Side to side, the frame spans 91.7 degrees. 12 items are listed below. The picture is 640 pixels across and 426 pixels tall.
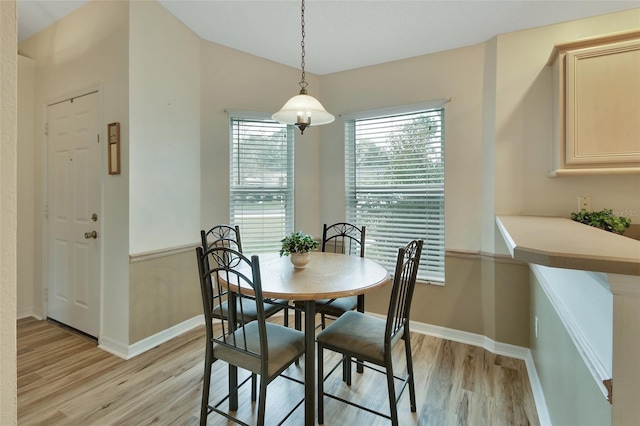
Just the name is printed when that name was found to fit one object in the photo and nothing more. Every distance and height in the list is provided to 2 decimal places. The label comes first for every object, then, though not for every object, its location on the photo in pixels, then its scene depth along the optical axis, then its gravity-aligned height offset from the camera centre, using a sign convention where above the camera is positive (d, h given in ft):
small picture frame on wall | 7.97 +1.57
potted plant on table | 6.57 -0.85
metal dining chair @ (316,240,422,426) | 5.24 -2.32
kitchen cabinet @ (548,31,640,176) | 6.11 +2.15
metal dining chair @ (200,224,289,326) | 6.82 -2.30
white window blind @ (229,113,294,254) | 10.32 +0.92
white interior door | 8.68 -0.19
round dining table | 5.19 -1.37
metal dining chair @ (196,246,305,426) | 4.77 -2.29
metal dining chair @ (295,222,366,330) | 7.33 -1.49
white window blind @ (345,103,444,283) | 9.46 +0.88
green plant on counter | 6.58 -0.22
